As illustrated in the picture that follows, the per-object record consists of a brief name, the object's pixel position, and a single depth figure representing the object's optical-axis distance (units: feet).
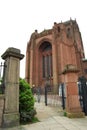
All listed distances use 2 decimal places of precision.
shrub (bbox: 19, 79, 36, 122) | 11.77
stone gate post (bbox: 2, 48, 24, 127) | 10.80
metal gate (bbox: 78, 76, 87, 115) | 15.69
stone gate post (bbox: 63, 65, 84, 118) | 14.24
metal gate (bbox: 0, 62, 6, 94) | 11.77
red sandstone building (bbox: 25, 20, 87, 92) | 59.21
